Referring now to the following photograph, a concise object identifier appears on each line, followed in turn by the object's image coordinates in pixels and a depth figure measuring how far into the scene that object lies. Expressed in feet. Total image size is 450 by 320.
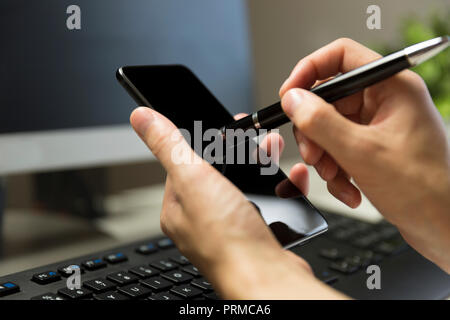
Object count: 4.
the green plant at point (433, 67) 3.17
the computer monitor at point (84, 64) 1.49
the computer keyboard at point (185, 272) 1.01
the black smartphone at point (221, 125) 1.12
